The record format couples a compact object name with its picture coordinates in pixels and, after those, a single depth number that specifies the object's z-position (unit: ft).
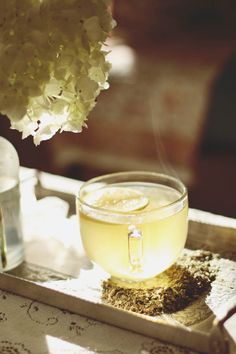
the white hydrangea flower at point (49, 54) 1.87
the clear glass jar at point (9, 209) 2.34
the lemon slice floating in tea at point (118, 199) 2.19
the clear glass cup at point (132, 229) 2.12
